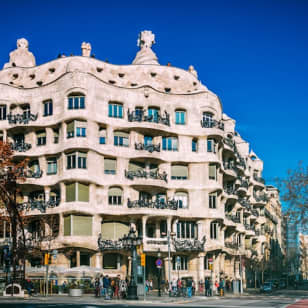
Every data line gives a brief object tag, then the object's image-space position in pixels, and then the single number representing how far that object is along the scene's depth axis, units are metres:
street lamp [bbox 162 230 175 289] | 53.96
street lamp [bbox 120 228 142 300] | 41.28
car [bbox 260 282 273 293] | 69.69
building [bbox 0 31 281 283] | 58.41
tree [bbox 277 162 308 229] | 44.94
